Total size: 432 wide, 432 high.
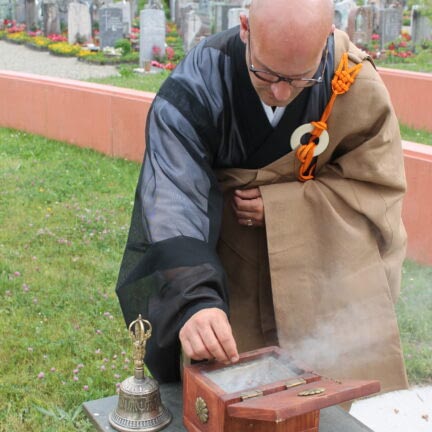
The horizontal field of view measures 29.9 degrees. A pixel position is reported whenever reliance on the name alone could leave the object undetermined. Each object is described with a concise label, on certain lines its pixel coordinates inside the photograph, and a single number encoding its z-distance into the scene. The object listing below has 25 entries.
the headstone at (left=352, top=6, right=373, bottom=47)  15.32
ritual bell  2.06
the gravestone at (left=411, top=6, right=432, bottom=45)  15.44
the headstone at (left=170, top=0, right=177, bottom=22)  19.58
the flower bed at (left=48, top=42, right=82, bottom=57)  15.33
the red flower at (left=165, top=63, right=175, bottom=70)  12.97
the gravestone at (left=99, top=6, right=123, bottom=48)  15.05
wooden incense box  1.80
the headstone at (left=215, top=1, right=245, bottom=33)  14.91
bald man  2.17
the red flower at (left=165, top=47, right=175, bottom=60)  13.80
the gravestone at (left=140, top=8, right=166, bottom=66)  13.54
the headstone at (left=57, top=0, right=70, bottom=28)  17.64
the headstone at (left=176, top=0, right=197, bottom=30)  15.69
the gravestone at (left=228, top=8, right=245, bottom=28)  14.06
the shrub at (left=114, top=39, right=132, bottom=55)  14.77
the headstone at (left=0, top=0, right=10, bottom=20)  19.40
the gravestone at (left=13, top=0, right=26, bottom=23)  18.80
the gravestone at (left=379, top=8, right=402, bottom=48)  15.73
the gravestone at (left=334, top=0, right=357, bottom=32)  15.26
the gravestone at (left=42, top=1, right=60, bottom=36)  17.05
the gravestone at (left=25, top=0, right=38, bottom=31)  18.53
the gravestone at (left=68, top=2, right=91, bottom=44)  15.99
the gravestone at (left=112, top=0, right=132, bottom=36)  16.38
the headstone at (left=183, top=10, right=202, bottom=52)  14.87
